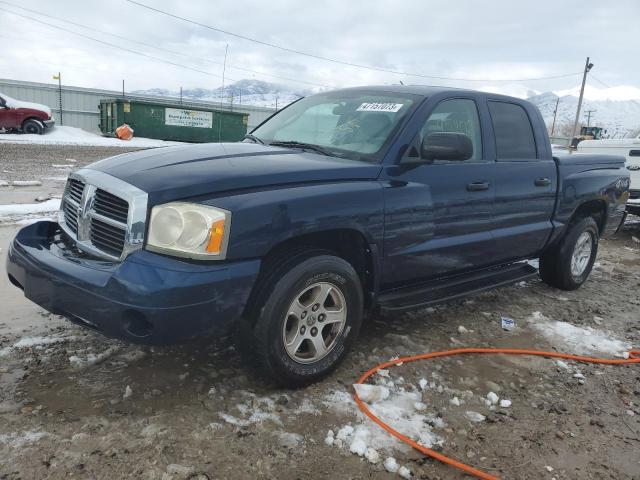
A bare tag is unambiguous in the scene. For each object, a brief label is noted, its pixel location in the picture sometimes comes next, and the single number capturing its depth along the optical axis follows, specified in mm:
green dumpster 22500
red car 19094
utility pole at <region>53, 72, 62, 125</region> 25905
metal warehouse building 26547
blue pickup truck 2531
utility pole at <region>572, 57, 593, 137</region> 37138
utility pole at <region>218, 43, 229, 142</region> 24016
